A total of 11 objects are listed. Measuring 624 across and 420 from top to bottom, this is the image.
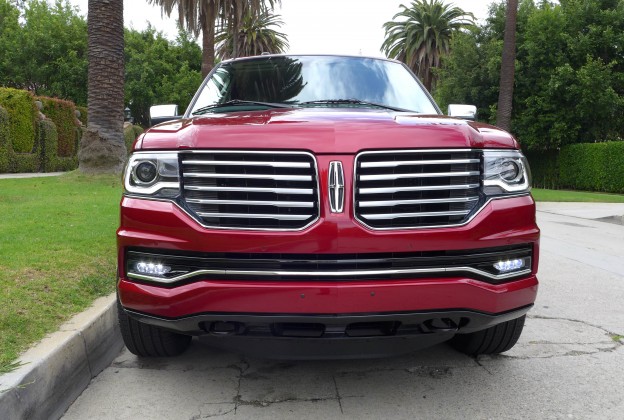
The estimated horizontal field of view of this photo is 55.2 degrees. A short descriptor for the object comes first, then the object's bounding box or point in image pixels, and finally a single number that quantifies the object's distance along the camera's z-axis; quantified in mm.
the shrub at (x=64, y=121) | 22422
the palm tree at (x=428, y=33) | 45406
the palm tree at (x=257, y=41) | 44875
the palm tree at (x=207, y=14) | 21281
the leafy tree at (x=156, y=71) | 43000
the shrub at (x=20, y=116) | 18812
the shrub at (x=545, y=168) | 29016
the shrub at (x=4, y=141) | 17906
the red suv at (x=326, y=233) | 2725
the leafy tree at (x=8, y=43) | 38312
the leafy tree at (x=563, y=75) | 25078
